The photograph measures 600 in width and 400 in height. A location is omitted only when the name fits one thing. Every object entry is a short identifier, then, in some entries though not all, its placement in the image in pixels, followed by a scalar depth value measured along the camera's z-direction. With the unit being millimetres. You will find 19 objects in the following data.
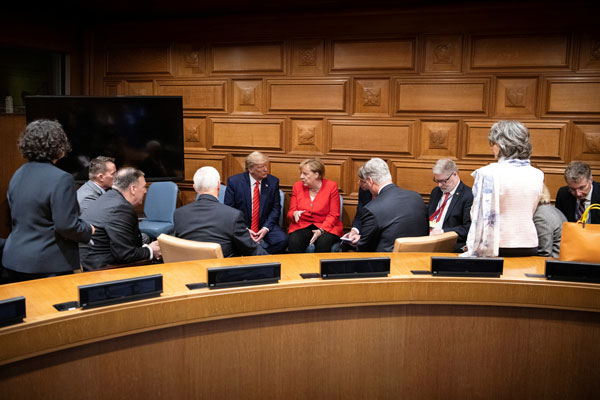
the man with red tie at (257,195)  5262
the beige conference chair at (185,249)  2812
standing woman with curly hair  2791
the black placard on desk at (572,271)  2383
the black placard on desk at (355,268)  2357
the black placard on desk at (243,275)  2211
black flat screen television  5332
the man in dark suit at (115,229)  3352
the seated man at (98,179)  4148
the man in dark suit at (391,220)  3357
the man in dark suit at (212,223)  3256
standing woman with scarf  2600
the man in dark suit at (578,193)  4051
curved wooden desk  2137
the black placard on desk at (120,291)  1968
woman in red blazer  5047
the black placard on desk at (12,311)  1788
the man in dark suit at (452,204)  4113
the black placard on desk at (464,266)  2428
